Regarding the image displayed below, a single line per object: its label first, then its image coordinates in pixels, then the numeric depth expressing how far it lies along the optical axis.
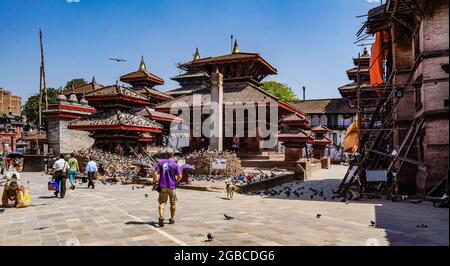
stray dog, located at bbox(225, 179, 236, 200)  12.69
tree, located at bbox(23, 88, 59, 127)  64.51
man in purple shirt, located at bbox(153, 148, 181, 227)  7.64
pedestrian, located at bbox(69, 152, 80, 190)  14.96
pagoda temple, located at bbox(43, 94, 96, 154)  32.88
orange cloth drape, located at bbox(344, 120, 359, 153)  16.83
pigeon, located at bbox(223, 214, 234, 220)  8.42
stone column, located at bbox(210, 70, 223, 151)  21.86
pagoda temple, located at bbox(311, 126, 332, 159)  36.38
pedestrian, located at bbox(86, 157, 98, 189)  15.35
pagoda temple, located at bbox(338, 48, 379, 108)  45.85
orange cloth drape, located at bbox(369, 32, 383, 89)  18.78
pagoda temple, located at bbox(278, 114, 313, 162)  24.73
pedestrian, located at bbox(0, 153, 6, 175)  25.33
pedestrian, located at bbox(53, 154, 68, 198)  12.17
